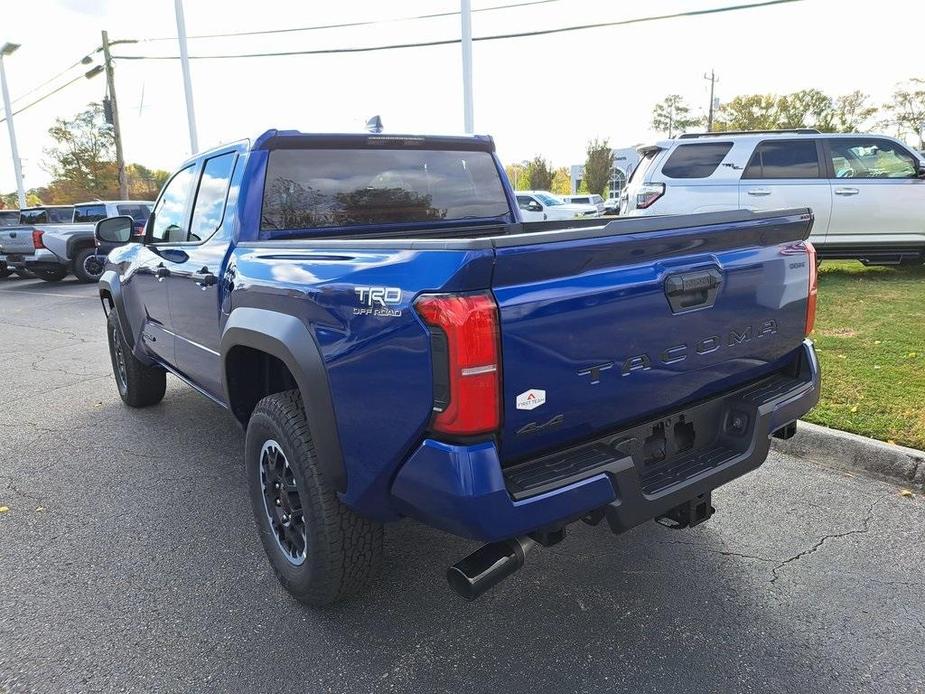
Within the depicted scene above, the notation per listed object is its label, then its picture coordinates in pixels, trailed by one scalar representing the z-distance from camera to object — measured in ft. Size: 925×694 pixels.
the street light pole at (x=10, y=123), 99.04
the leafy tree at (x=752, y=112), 157.17
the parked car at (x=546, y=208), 74.18
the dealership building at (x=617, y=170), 140.97
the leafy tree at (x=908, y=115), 151.80
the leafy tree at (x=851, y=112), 151.02
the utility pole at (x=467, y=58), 47.09
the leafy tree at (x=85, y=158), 136.05
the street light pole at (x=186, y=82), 60.59
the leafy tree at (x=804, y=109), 151.64
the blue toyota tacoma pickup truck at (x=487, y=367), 6.38
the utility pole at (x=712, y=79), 200.34
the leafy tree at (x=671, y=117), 204.33
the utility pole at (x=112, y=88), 88.95
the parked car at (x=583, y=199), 104.27
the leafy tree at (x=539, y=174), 163.32
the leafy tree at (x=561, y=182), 206.00
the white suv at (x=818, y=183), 30.60
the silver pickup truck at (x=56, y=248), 51.06
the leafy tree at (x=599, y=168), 155.22
